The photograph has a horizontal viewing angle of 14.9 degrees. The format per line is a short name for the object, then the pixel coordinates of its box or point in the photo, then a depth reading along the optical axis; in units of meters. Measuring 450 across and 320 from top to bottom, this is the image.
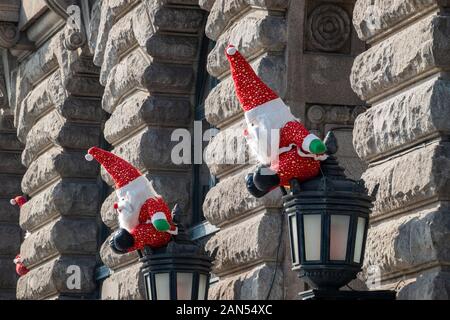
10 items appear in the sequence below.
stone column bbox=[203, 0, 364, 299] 12.16
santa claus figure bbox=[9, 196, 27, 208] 18.70
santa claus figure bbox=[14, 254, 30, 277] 19.11
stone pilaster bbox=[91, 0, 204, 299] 15.23
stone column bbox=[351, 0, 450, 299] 9.84
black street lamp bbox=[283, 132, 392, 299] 9.61
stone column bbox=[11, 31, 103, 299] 18.14
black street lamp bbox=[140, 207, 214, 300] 11.46
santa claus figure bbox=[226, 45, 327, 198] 9.97
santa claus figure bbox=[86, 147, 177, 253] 12.08
